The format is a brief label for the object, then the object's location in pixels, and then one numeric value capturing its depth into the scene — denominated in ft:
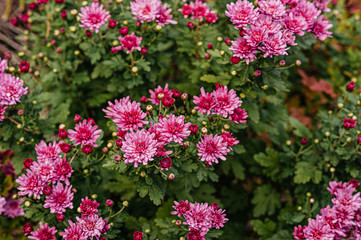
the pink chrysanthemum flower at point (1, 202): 8.03
